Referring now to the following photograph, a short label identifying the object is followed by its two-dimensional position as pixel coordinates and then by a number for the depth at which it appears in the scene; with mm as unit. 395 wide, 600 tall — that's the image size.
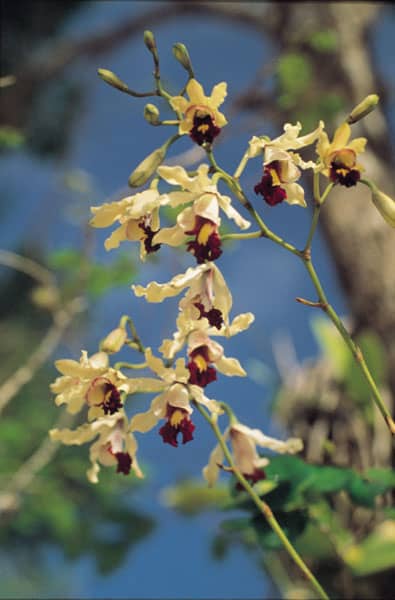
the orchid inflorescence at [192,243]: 867
